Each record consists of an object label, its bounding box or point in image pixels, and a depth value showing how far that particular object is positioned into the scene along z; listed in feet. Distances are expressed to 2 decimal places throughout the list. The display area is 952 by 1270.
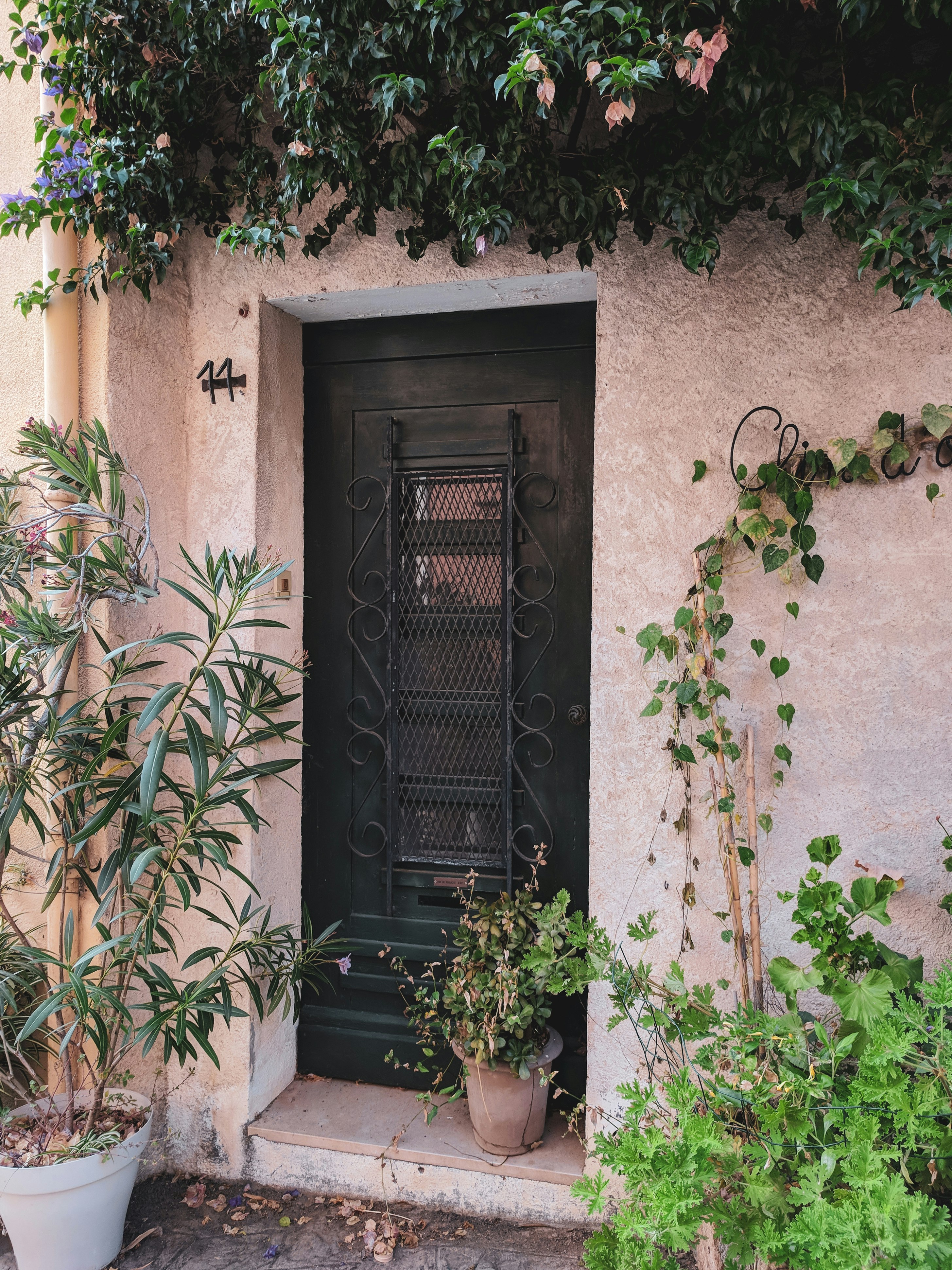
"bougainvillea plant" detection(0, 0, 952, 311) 5.73
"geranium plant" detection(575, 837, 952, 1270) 4.20
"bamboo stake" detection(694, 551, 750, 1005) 6.86
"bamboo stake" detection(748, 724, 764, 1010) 6.81
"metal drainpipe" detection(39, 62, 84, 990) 8.11
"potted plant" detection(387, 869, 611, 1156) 7.52
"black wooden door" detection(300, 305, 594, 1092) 8.66
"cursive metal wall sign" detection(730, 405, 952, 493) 6.89
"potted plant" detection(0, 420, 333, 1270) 6.88
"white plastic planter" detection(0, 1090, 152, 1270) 6.78
